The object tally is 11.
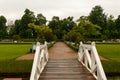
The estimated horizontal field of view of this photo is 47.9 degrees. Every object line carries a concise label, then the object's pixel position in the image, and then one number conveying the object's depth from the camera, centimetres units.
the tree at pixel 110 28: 3796
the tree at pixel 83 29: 1687
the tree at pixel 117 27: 3793
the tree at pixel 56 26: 4446
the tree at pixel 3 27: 3990
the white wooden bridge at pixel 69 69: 390
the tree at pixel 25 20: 4246
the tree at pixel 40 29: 2792
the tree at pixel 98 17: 4171
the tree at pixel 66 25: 4495
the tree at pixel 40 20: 4416
